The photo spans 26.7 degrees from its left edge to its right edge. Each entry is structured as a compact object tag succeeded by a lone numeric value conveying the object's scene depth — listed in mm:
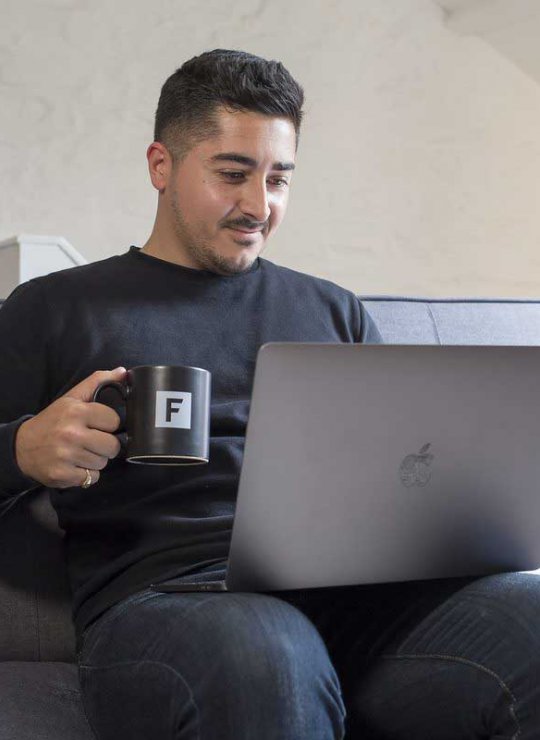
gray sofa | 1216
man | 1017
